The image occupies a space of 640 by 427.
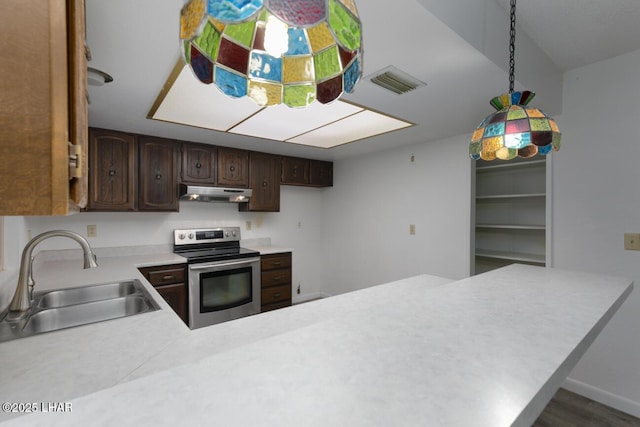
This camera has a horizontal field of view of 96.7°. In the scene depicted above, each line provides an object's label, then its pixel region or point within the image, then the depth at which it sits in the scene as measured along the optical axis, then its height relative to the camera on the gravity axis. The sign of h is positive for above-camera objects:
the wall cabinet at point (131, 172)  2.57 +0.37
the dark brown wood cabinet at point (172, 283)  2.62 -0.69
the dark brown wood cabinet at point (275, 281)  3.38 -0.85
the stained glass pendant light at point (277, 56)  0.55 +0.35
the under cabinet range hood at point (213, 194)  2.94 +0.19
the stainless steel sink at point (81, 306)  1.29 -0.51
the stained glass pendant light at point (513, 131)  1.19 +0.34
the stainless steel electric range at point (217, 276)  2.81 -0.69
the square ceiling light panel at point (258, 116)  1.83 +0.75
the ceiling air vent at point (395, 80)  1.58 +0.77
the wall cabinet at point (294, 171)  3.81 +0.54
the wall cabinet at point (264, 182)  3.53 +0.36
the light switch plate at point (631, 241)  1.95 -0.22
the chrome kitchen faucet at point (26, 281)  1.22 -0.31
